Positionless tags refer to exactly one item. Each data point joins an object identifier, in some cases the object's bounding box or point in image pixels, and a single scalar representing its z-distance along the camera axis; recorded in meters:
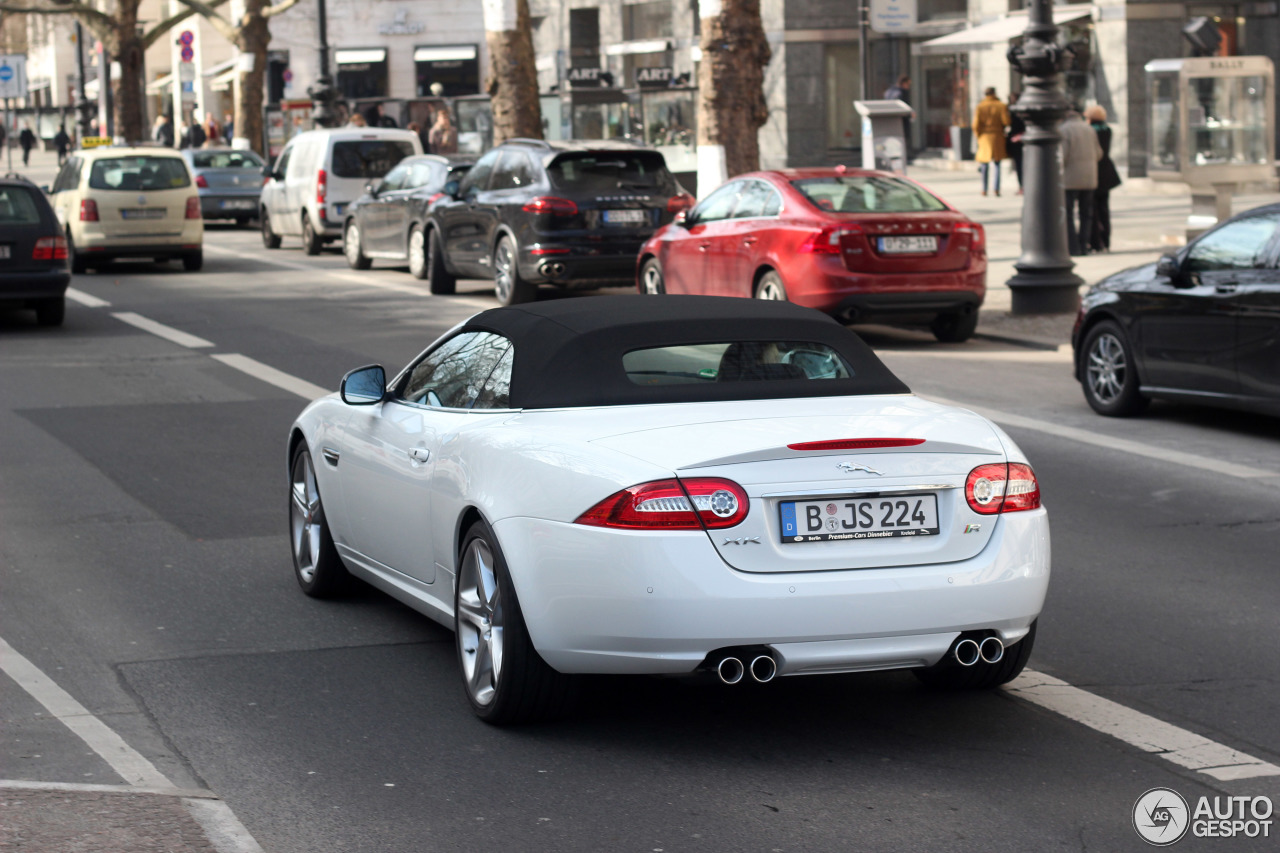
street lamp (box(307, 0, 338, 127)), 38.22
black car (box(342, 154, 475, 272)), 23.08
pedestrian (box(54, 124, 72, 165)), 73.00
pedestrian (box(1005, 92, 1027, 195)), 27.48
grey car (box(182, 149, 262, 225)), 35.09
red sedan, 15.43
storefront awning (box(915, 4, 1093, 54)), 36.66
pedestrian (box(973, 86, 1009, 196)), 33.25
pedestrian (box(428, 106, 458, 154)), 38.03
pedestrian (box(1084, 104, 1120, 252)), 23.73
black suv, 19.36
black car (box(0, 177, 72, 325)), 17.31
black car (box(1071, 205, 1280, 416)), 11.06
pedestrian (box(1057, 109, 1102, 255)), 23.08
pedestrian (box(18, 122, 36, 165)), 74.76
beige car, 24.31
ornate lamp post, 17.48
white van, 27.69
